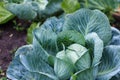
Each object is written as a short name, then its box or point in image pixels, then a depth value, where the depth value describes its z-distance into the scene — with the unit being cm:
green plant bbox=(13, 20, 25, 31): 267
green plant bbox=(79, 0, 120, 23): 262
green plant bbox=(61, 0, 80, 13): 238
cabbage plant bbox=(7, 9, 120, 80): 149
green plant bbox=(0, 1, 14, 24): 270
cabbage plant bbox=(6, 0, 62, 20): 256
